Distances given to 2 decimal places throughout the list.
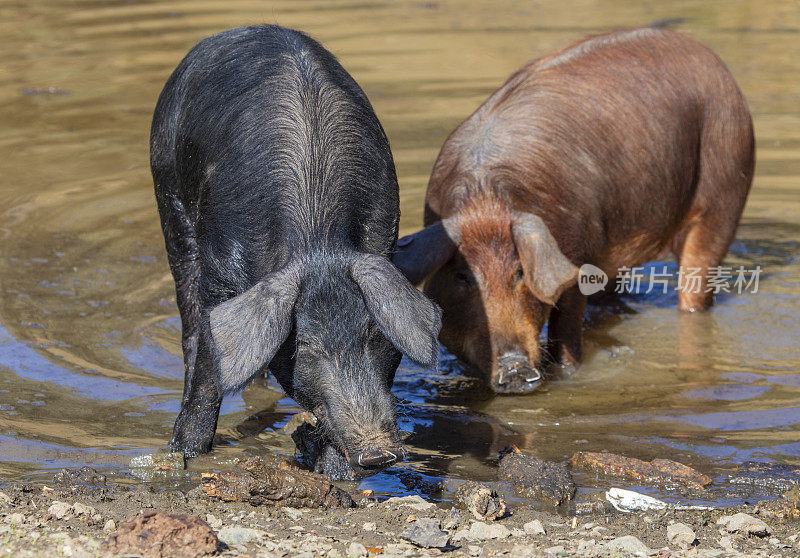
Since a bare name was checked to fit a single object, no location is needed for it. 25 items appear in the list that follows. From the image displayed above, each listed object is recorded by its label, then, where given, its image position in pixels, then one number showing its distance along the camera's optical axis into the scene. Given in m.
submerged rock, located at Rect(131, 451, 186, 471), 10.73
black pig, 8.98
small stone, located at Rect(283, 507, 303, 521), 9.38
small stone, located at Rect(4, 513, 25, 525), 8.95
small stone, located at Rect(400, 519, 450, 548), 8.73
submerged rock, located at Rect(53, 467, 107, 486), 10.23
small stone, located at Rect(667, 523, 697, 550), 8.96
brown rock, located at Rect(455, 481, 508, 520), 9.51
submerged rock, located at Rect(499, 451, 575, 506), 10.12
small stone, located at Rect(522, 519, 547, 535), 9.17
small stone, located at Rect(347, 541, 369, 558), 8.56
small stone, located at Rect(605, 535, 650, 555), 8.74
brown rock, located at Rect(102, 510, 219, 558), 8.31
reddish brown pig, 12.27
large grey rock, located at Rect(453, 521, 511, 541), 9.03
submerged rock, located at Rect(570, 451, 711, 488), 10.42
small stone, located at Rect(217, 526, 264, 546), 8.74
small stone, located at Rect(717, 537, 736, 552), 8.88
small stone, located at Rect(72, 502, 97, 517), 9.20
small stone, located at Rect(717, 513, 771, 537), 9.15
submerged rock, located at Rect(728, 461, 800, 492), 10.37
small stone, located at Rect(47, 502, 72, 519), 9.12
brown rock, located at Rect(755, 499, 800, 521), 9.59
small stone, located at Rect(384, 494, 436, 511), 9.73
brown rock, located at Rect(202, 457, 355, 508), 9.62
